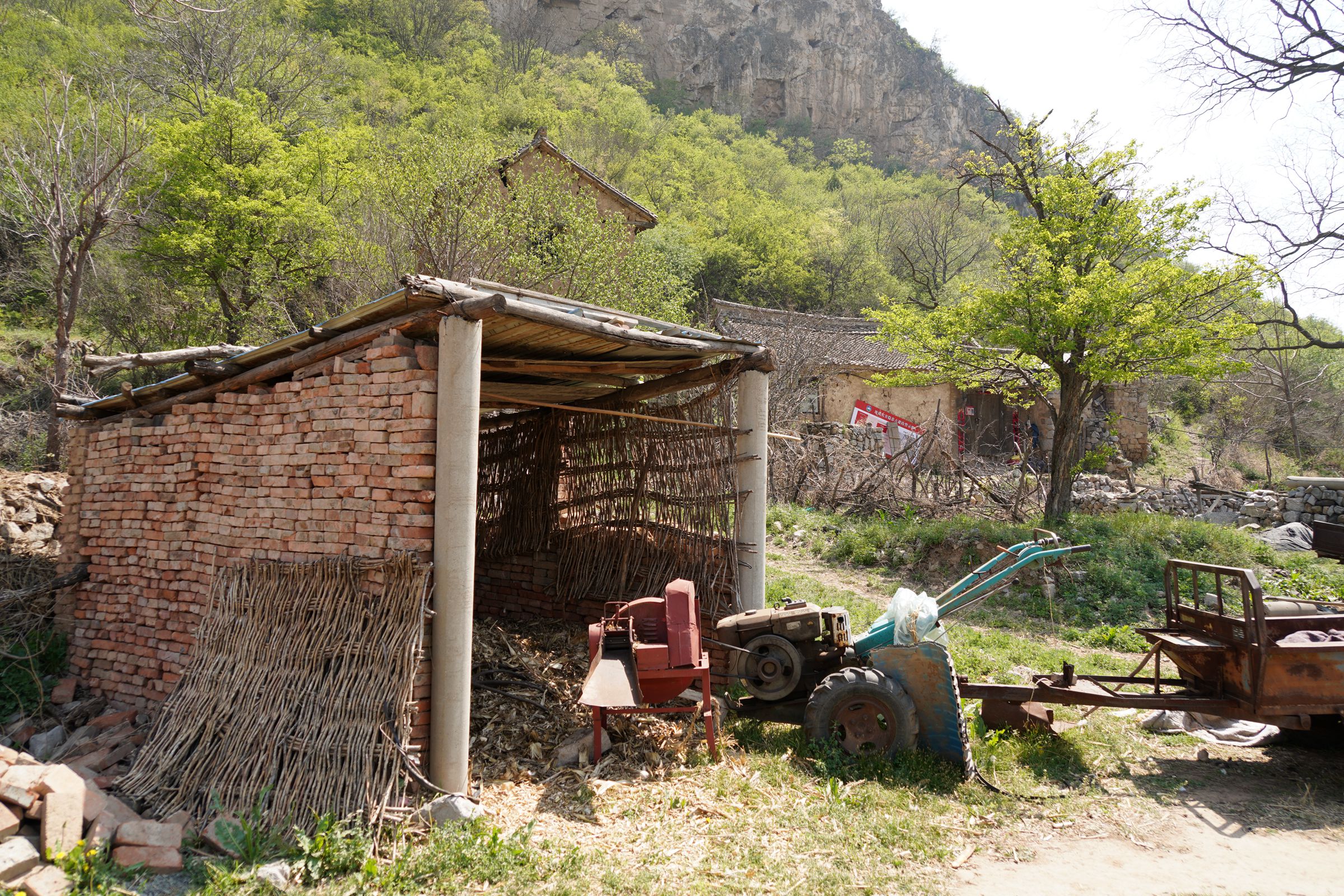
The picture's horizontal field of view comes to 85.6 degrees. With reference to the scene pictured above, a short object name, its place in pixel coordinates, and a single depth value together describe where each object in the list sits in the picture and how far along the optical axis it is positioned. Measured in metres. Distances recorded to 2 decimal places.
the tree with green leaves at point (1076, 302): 10.41
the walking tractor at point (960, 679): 4.66
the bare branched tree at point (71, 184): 10.09
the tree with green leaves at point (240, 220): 13.33
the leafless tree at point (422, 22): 41.16
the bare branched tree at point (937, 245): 32.16
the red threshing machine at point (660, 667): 4.75
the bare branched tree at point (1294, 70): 11.77
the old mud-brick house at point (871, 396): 18.53
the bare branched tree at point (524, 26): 53.84
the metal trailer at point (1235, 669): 4.64
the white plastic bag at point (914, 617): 5.00
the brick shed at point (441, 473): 4.35
